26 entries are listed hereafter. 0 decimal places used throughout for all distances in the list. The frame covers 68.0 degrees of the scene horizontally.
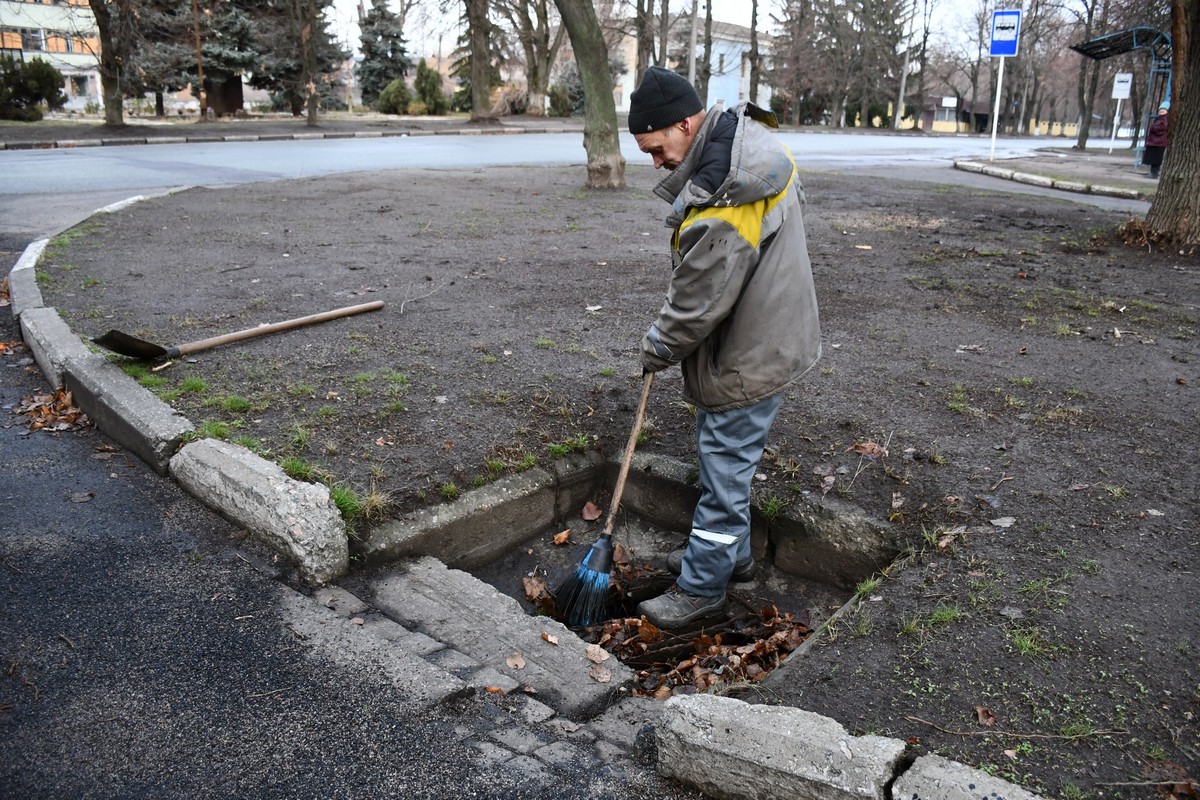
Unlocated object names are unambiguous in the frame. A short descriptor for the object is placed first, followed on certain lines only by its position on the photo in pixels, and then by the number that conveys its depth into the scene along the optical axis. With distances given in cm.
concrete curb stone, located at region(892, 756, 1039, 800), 215
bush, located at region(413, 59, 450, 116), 3912
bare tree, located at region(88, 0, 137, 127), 2189
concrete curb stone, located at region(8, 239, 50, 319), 632
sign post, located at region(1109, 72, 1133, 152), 2636
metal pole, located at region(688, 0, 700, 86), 3489
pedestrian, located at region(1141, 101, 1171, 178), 1690
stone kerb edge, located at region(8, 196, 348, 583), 344
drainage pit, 316
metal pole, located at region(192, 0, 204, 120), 2947
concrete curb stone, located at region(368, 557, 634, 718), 300
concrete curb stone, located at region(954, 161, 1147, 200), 1422
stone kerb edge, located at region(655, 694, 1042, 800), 221
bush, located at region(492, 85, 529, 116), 3928
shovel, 490
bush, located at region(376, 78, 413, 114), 3838
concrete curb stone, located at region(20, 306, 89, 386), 520
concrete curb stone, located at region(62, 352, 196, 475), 417
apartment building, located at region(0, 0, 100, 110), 5041
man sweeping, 312
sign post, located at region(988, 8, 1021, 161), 1886
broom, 378
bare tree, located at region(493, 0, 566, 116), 3947
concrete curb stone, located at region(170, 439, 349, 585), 339
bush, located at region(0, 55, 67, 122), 2628
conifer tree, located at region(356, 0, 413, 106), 4250
